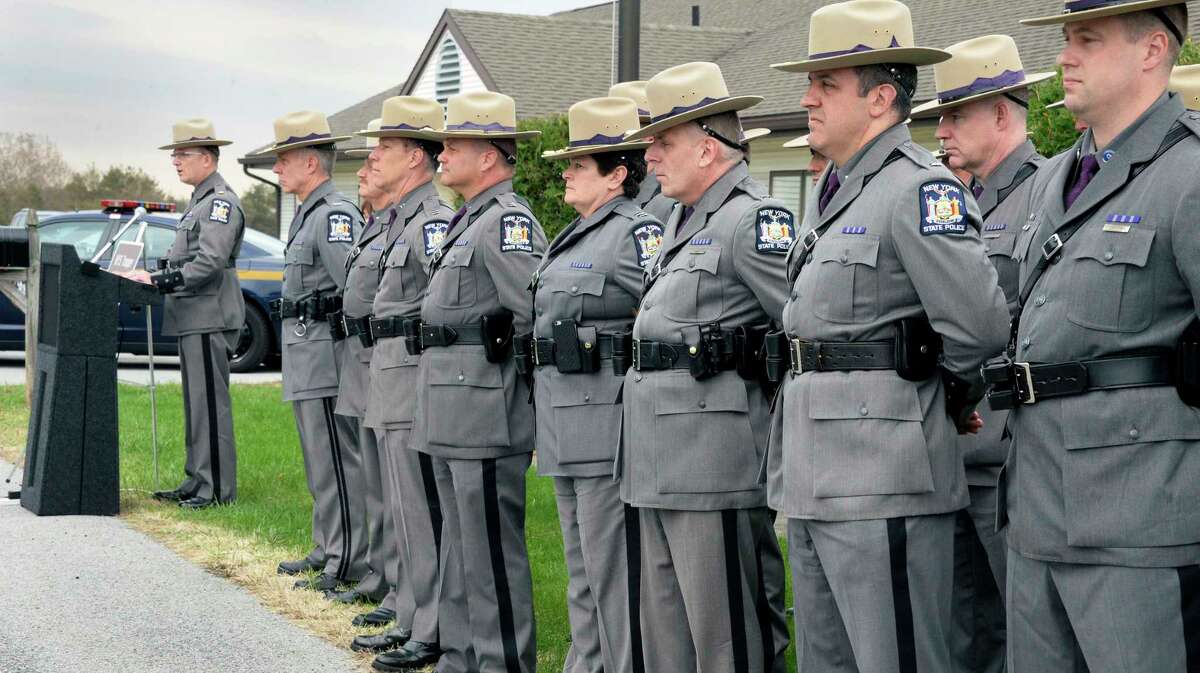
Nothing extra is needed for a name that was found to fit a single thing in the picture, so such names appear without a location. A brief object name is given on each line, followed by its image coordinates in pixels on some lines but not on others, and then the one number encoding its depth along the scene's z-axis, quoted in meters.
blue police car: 16.41
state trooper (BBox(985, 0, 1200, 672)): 3.12
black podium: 9.01
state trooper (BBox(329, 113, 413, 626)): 6.75
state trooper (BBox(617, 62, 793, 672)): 4.34
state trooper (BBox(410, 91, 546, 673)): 5.54
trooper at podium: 9.27
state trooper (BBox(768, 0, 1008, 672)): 3.60
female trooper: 4.93
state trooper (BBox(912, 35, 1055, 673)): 4.64
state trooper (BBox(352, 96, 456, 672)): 6.02
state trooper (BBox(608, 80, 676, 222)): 6.26
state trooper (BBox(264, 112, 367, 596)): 7.43
